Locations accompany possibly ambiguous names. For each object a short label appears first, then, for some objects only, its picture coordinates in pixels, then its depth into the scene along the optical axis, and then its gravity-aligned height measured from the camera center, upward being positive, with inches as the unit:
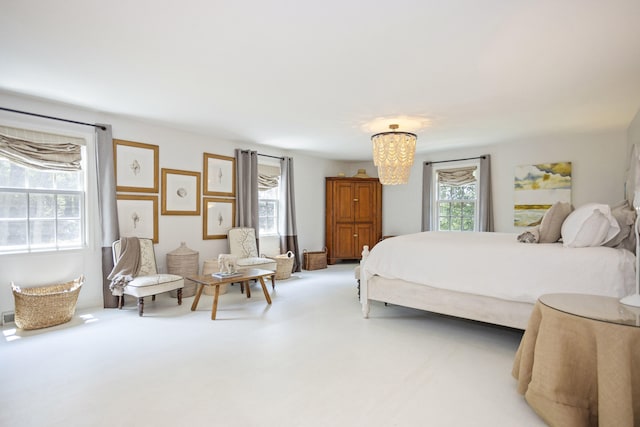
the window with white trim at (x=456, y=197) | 245.6 +10.4
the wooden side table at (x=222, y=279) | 145.5 -29.1
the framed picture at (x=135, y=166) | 169.3 +25.2
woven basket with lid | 180.7 -26.8
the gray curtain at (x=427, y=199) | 262.4 +9.7
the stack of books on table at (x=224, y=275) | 153.4 -27.9
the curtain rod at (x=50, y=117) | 136.4 +42.2
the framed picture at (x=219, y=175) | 209.1 +24.4
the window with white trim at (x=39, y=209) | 139.6 +3.0
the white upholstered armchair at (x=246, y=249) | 199.0 -22.4
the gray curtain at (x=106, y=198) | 160.7 +8.1
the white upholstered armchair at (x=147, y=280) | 147.1 -29.2
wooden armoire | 287.7 -2.9
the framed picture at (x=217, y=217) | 209.0 -2.1
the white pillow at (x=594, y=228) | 104.0 -5.6
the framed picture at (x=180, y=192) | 189.0 +12.6
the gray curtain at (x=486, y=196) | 230.8 +10.2
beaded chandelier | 167.5 +29.0
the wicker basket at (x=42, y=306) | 128.2 -34.8
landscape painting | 205.9 +13.3
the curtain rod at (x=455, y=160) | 234.2 +37.5
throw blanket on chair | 154.0 -23.7
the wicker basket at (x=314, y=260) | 264.8 -37.0
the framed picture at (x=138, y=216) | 171.3 -0.5
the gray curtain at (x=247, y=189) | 222.7 +16.5
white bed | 97.5 -20.8
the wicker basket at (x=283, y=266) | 228.7 -36.0
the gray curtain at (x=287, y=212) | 254.1 +0.9
